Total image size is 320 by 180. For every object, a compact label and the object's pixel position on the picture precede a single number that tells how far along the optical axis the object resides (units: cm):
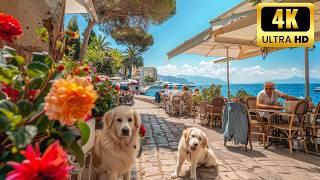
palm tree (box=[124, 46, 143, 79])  7062
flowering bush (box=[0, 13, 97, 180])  59
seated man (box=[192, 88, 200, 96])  1373
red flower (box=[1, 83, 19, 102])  84
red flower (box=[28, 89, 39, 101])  86
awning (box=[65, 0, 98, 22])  289
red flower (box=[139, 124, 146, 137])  312
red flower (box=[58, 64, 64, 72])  92
